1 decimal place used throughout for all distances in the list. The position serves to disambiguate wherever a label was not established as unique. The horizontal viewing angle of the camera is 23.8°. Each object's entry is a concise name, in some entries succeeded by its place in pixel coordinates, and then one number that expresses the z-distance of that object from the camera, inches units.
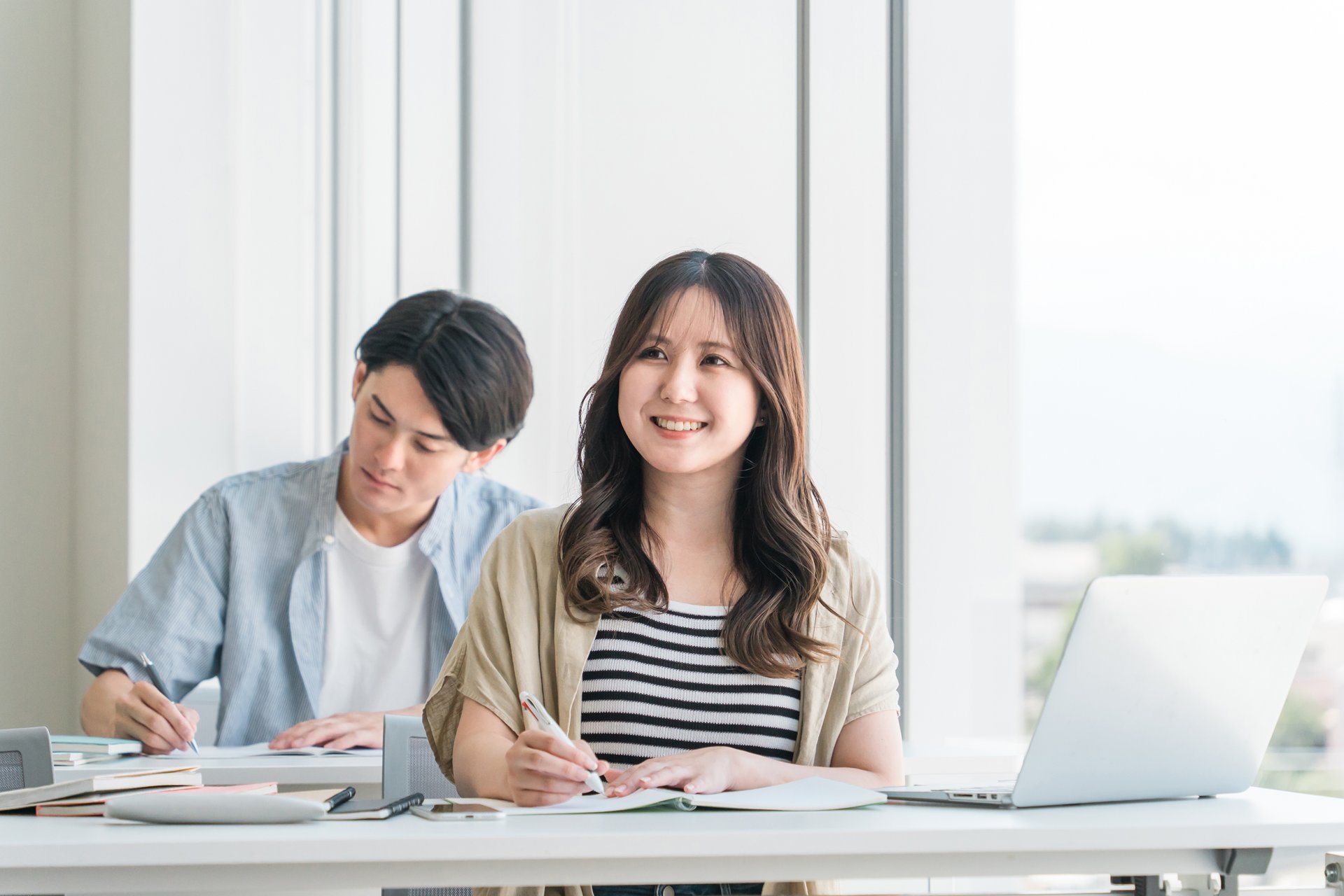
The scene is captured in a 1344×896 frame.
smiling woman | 118.7
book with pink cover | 106.6
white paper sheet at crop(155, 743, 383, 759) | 132.1
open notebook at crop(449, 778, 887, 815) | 105.8
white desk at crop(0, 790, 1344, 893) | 101.0
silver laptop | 104.8
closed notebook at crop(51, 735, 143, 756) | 130.9
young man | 147.5
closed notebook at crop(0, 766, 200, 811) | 107.3
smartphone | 105.2
